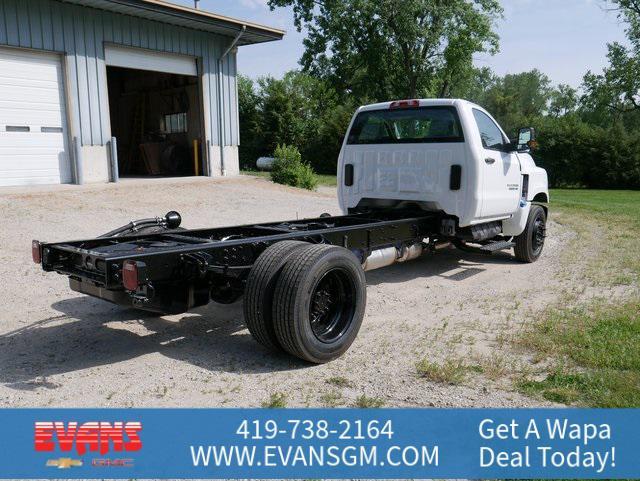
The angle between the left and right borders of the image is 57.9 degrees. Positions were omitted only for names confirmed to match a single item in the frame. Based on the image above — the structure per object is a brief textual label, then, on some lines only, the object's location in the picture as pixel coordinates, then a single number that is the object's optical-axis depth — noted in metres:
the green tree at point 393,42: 31.02
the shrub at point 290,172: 17.50
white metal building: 12.23
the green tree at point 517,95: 77.62
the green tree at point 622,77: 43.16
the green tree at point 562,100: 89.53
